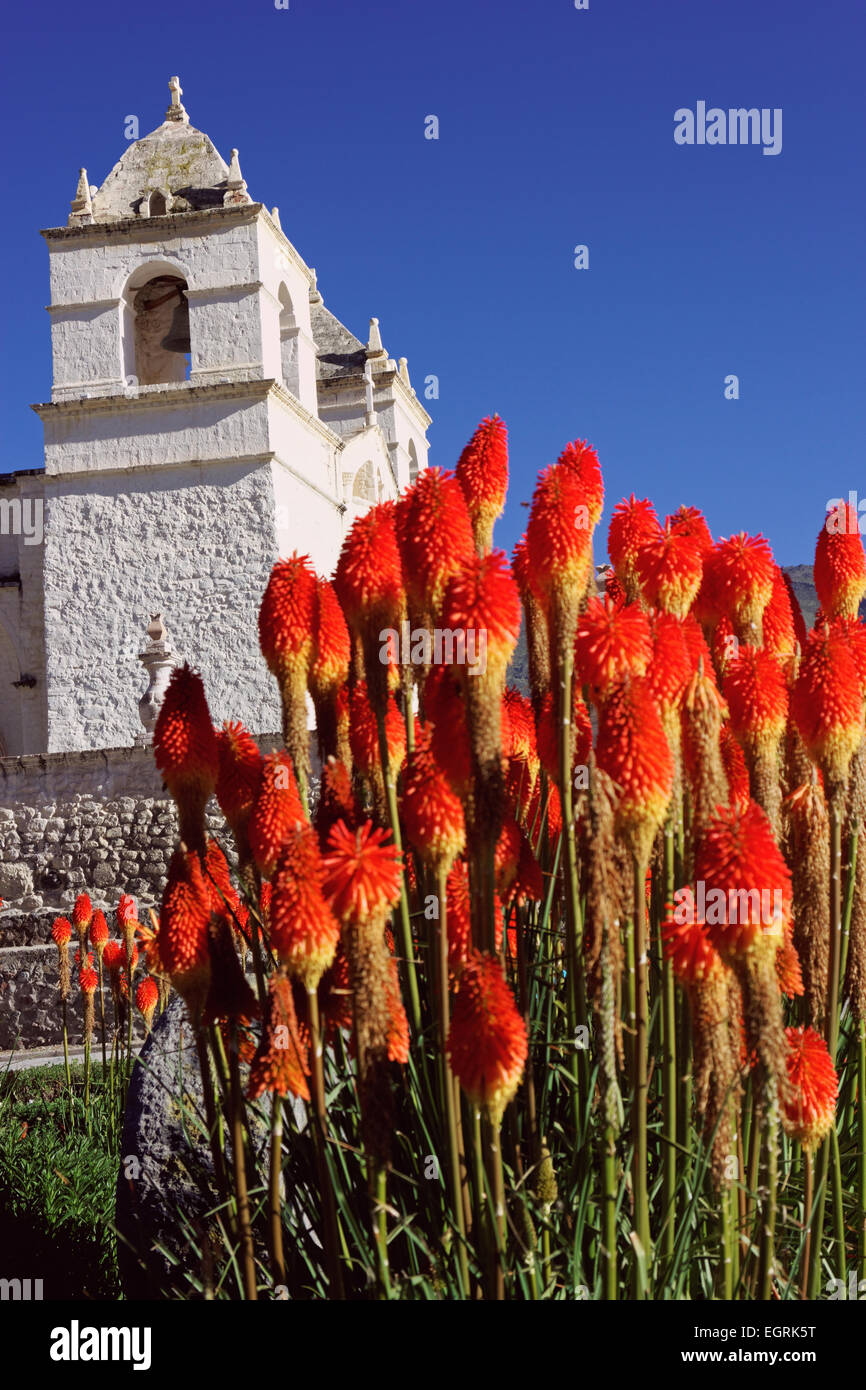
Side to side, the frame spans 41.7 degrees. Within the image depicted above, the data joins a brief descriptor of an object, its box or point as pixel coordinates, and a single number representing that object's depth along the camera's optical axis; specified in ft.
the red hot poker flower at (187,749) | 6.72
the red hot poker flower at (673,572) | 7.27
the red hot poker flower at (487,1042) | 5.10
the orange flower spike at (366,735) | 7.09
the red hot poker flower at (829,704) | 6.42
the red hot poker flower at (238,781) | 7.03
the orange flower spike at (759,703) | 6.72
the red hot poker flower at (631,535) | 8.07
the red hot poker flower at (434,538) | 6.12
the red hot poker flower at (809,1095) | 6.21
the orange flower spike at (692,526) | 8.02
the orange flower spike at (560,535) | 6.15
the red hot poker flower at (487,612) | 5.44
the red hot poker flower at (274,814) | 6.21
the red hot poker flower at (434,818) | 5.72
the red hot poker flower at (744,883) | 4.87
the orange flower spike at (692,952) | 5.34
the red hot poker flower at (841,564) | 8.56
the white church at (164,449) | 59.93
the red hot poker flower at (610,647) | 5.69
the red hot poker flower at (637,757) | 5.22
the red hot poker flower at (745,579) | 7.73
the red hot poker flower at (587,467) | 7.25
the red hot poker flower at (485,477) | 7.02
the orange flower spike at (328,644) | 6.82
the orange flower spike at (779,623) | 8.38
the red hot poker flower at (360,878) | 5.22
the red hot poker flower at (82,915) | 18.17
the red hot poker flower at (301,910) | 5.32
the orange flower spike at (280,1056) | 5.82
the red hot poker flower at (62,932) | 19.88
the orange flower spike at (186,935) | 6.50
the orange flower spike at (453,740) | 5.75
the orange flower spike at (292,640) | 6.69
